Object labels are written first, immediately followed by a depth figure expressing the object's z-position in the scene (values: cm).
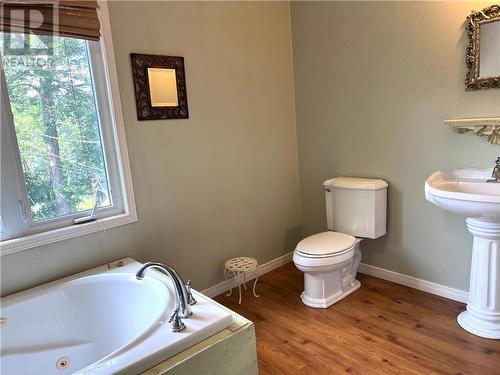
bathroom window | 183
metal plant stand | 254
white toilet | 238
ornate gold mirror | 197
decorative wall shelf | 199
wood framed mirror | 218
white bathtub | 166
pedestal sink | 184
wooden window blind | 170
